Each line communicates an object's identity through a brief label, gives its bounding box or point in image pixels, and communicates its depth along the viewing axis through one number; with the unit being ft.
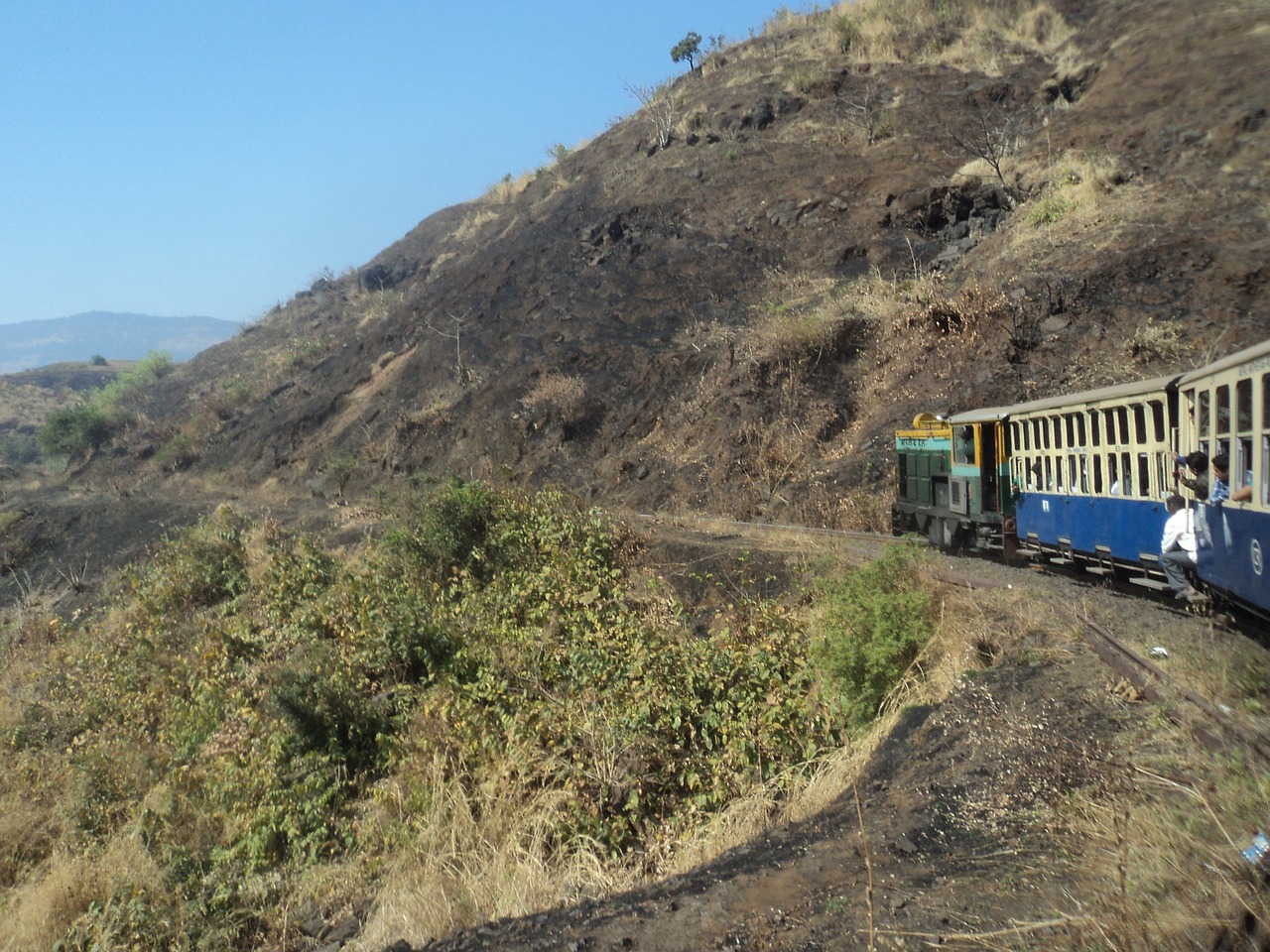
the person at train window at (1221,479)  26.53
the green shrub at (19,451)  214.90
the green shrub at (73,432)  168.55
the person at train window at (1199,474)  28.07
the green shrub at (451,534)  52.70
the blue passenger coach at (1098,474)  33.40
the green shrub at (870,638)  28.99
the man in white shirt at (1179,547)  29.55
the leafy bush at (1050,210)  77.66
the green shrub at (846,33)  139.54
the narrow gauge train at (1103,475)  24.94
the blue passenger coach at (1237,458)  23.38
